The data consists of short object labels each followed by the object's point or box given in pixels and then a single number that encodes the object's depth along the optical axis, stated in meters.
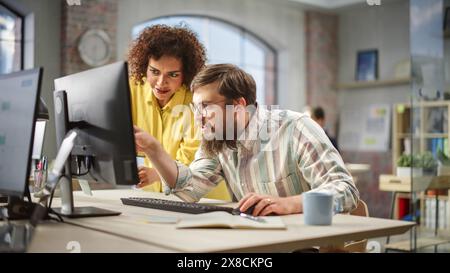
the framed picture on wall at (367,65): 8.17
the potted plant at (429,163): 3.89
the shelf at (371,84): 7.77
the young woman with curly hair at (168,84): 2.57
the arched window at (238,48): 7.25
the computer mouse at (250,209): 1.67
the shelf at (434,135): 3.94
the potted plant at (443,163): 3.83
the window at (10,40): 5.73
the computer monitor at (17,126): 1.45
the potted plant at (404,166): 4.88
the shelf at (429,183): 3.83
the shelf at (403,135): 7.19
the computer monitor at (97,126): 1.52
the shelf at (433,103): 3.92
